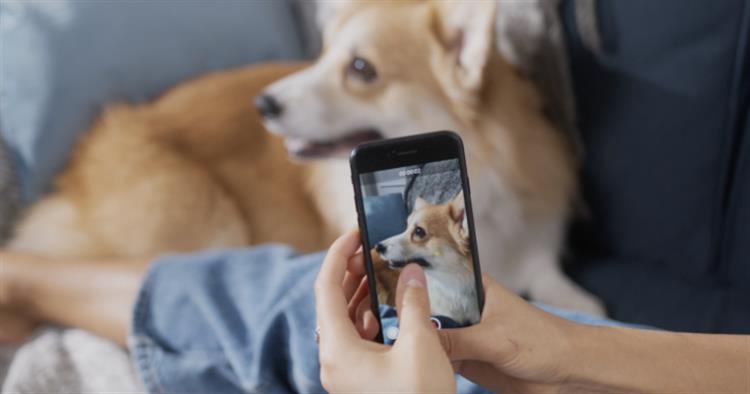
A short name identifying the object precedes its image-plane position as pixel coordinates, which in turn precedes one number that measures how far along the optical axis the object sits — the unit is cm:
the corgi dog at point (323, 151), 106
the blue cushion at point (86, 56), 111
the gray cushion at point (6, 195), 113
